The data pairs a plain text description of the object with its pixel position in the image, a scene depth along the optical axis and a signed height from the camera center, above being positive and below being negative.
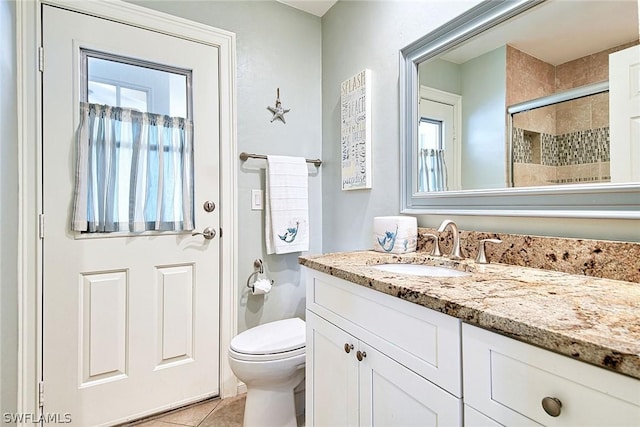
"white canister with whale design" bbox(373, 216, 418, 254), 1.34 -0.09
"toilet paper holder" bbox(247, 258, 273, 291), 1.88 -0.35
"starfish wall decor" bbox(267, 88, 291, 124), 1.95 +0.65
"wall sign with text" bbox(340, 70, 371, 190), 1.68 +0.47
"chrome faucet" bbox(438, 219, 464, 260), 1.18 -0.12
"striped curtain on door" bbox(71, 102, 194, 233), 1.46 +0.22
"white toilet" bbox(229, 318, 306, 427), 1.36 -0.70
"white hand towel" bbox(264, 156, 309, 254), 1.87 +0.05
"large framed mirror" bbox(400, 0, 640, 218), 0.86 +0.34
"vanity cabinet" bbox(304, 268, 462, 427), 0.69 -0.40
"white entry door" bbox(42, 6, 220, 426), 1.42 -0.27
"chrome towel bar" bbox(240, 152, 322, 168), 1.82 +0.34
